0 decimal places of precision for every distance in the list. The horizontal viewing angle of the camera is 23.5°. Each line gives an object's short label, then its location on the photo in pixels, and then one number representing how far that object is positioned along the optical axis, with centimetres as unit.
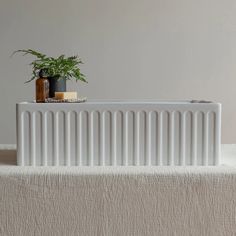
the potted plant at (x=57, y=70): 251
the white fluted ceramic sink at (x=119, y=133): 226
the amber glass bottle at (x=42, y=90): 245
